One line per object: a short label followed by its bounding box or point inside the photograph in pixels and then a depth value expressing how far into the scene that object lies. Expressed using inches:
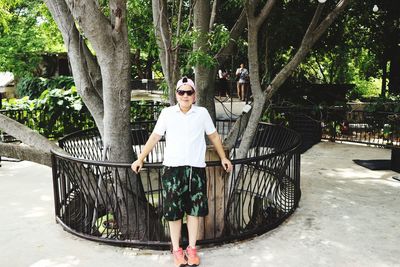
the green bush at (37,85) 797.2
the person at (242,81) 736.3
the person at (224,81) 871.8
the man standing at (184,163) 177.0
